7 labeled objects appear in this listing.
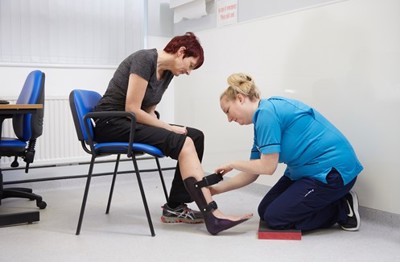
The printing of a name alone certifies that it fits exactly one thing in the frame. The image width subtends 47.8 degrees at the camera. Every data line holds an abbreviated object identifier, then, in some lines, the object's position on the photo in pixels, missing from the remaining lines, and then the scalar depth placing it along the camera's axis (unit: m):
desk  2.16
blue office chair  2.58
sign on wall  3.18
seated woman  2.09
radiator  3.35
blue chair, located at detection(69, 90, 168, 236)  2.07
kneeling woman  2.02
